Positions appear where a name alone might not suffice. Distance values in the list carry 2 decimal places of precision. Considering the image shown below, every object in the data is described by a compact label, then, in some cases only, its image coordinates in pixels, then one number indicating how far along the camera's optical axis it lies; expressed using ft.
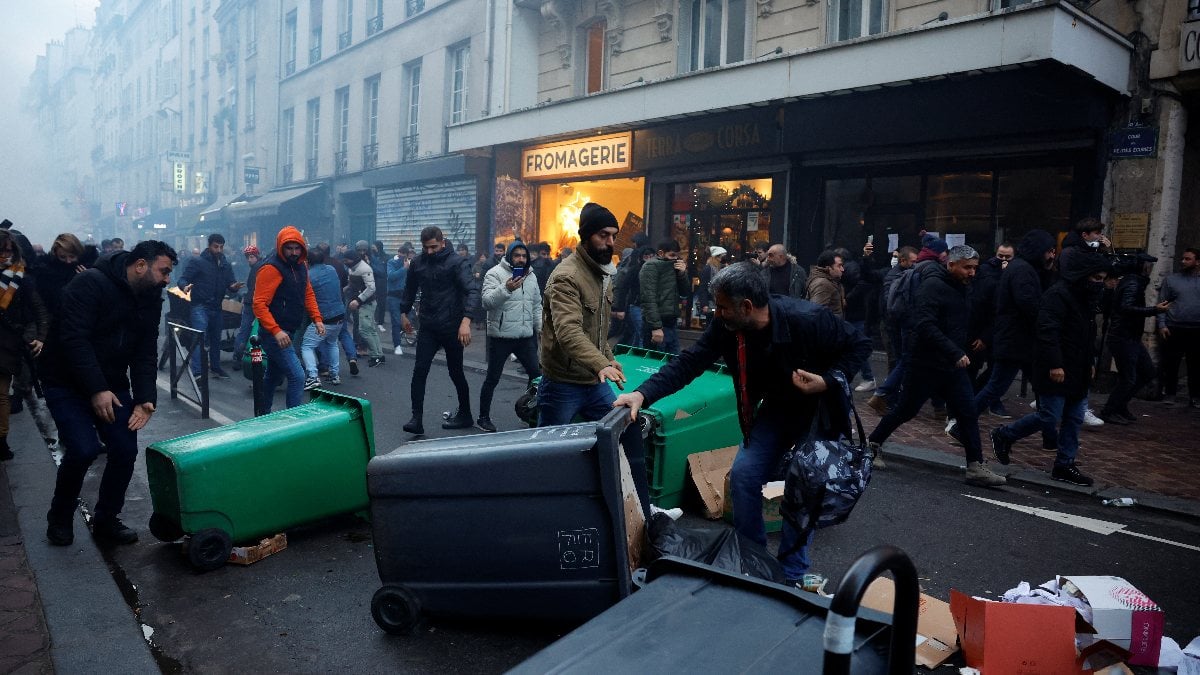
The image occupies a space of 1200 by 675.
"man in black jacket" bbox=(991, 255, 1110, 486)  19.33
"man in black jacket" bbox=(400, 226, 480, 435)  24.70
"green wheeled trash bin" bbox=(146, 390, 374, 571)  13.50
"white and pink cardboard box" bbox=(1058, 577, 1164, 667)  10.00
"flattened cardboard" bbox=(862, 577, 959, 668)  10.74
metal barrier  26.43
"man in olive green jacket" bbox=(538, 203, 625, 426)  14.58
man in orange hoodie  22.94
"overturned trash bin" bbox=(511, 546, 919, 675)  5.76
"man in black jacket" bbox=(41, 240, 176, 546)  14.20
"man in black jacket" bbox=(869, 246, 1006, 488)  19.39
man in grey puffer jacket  23.99
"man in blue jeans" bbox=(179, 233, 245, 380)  35.35
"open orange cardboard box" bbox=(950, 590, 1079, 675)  9.59
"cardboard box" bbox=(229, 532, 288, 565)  14.03
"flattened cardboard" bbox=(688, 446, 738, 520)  16.11
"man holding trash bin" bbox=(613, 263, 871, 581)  11.28
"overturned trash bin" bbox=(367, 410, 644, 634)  9.96
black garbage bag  10.55
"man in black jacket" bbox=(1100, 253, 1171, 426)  27.68
